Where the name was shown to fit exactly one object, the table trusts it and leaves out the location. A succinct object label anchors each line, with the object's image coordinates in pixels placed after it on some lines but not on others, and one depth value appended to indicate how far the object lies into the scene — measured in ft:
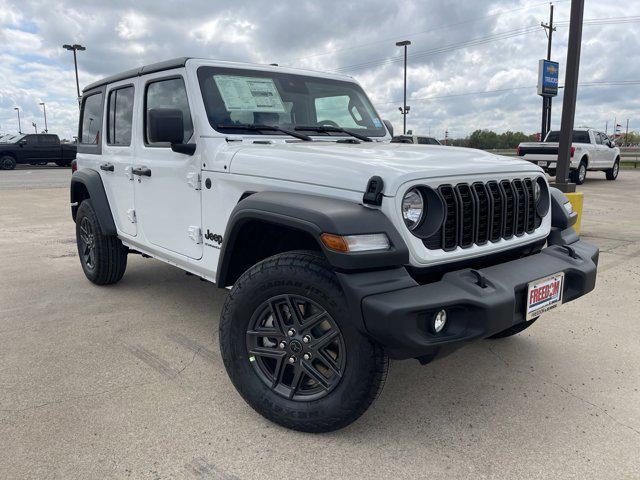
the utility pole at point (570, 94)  23.48
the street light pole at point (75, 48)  116.26
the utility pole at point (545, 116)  81.66
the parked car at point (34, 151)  79.36
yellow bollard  23.11
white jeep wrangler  7.45
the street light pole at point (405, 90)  124.53
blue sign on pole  59.67
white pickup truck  49.83
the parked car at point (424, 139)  53.30
